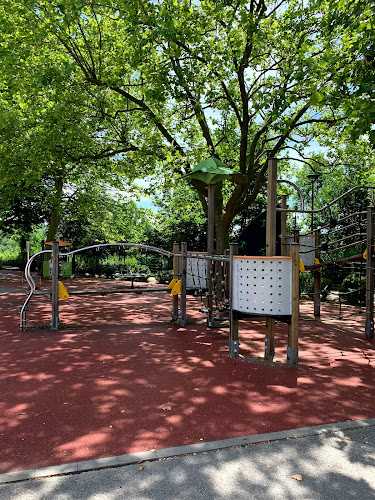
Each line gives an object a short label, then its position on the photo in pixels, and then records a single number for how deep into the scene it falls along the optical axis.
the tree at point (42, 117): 10.84
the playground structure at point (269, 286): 5.25
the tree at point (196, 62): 9.04
